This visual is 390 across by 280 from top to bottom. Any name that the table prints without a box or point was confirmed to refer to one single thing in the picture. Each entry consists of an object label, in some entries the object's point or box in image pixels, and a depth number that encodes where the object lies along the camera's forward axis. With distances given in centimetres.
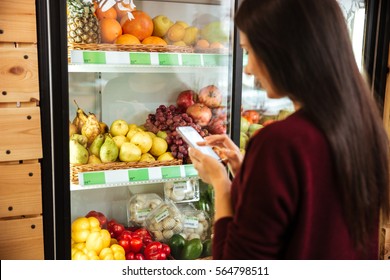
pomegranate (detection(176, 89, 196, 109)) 227
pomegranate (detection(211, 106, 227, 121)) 225
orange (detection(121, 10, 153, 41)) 209
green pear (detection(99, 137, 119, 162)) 198
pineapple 187
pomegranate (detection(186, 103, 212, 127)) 221
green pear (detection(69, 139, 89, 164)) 195
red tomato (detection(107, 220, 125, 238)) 217
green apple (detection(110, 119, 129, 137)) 210
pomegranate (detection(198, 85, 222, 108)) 226
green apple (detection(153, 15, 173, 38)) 217
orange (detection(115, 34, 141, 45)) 203
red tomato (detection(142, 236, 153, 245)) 215
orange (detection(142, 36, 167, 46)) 208
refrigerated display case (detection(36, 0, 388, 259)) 168
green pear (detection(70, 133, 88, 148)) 200
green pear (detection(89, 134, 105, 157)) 201
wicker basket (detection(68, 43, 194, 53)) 181
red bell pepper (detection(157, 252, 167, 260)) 208
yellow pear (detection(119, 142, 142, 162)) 201
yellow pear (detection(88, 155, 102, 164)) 199
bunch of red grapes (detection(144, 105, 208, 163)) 213
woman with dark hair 83
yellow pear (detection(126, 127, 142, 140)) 210
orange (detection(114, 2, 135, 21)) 210
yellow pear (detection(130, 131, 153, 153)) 206
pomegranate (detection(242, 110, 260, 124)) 242
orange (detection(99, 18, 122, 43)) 202
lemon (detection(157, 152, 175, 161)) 209
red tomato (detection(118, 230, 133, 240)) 212
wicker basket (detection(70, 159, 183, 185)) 186
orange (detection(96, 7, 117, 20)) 203
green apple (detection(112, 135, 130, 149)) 205
